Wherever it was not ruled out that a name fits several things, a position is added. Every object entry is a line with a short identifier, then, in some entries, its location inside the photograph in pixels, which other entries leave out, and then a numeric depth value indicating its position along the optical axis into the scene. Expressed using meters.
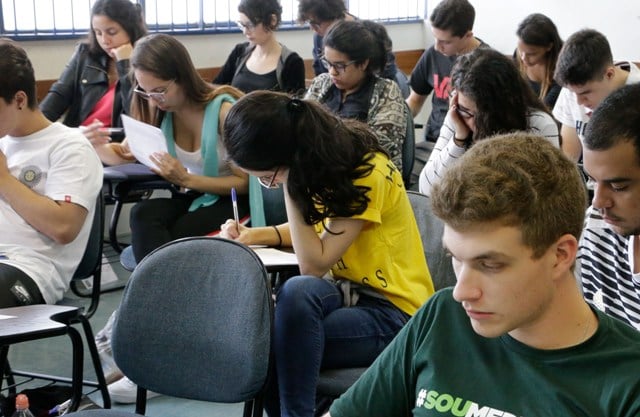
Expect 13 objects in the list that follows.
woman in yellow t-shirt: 2.15
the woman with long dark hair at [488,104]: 2.67
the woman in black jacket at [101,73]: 3.86
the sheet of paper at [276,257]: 2.29
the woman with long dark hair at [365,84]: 3.30
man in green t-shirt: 1.14
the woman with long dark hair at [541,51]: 3.92
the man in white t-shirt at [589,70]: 3.08
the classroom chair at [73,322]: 2.11
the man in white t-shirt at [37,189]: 2.50
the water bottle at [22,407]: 1.93
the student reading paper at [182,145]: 3.00
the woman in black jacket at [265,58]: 4.36
